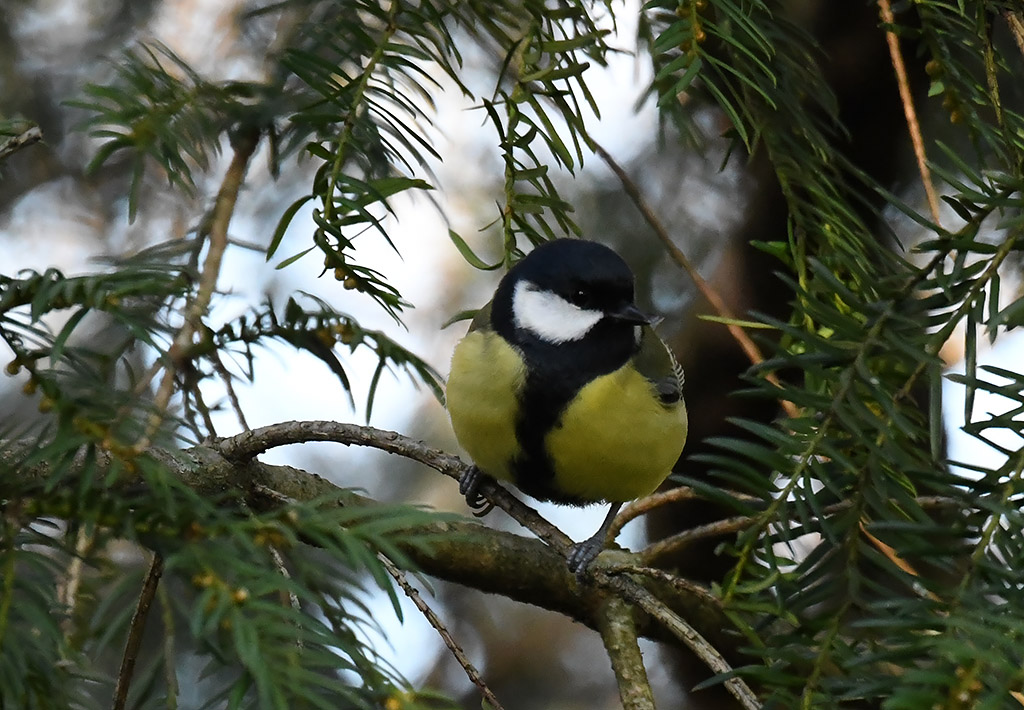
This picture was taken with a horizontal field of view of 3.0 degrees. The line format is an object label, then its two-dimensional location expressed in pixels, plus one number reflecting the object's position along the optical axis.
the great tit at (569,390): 4.10
